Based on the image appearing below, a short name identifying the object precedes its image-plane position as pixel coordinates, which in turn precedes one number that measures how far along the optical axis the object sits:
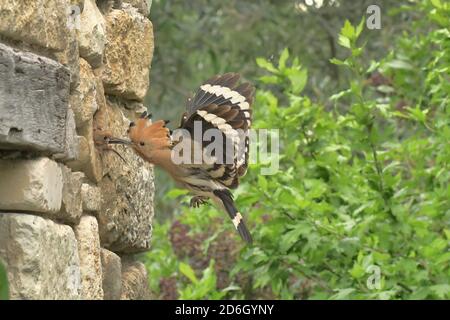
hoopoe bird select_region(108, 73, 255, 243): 4.43
